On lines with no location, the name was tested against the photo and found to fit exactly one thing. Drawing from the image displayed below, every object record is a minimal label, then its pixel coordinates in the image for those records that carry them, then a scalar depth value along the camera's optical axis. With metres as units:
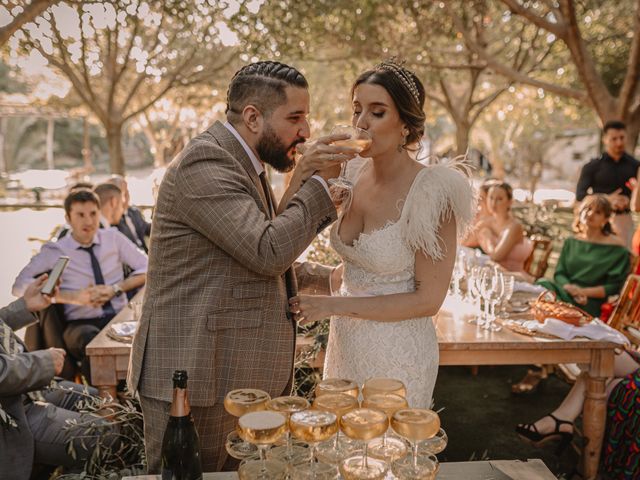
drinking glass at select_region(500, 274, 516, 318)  3.50
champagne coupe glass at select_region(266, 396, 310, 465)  1.42
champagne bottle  1.48
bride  2.18
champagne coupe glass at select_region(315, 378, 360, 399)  1.49
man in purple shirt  4.21
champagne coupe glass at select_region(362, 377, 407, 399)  1.53
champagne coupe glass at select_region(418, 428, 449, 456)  1.47
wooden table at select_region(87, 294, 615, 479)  3.19
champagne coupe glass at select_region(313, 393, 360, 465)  1.40
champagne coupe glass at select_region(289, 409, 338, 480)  1.31
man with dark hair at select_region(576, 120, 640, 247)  7.04
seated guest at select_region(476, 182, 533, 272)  6.00
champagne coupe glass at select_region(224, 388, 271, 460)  1.42
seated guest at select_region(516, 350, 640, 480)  3.35
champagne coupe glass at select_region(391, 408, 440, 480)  1.33
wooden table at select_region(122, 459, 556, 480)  1.62
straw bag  3.40
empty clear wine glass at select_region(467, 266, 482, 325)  3.48
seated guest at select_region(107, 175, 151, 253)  6.00
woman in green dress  5.11
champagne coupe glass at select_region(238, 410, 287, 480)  1.29
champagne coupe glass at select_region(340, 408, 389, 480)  1.29
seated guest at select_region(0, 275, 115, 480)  2.55
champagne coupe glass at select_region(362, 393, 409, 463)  1.40
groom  1.65
